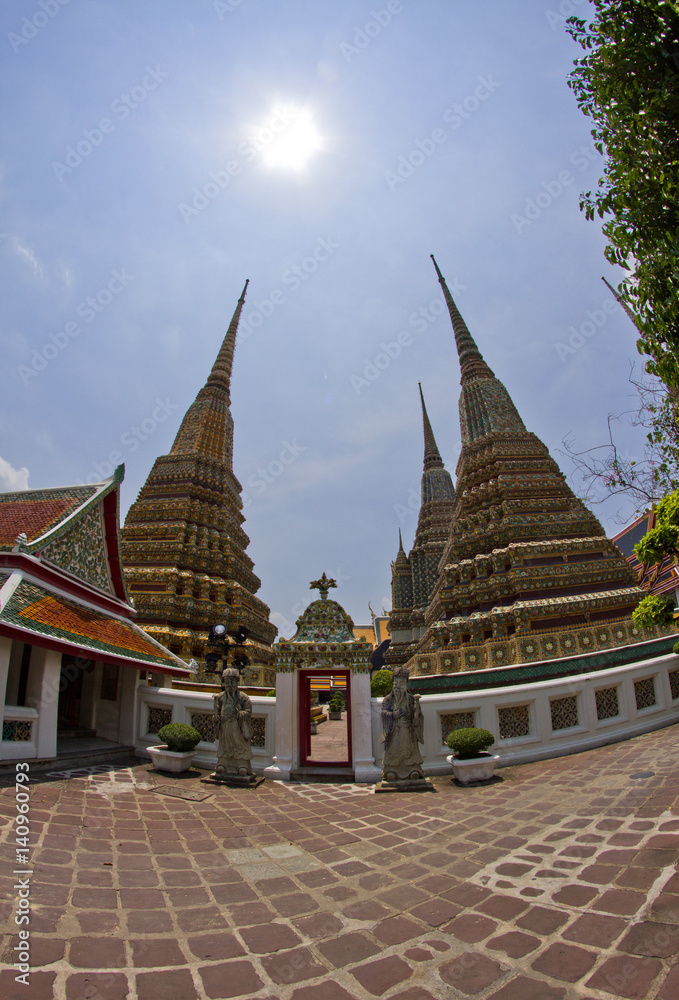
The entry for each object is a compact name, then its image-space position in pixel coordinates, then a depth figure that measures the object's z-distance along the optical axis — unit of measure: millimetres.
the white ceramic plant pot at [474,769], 6820
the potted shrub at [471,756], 6840
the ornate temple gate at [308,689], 7777
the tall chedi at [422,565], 32406
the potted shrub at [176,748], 7742
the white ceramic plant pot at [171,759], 7738
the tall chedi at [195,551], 17359
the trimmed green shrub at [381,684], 18688
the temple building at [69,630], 7348
